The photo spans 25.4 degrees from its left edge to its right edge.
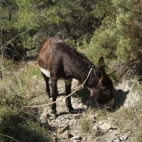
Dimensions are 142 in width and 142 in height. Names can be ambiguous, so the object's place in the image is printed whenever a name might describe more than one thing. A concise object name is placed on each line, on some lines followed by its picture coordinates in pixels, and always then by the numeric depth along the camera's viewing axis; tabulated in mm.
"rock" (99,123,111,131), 5701
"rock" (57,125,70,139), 5678
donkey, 6246
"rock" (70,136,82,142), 5536
